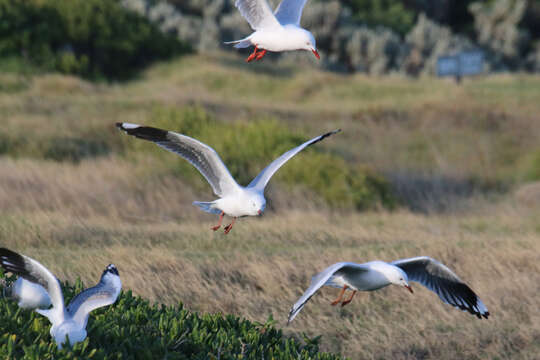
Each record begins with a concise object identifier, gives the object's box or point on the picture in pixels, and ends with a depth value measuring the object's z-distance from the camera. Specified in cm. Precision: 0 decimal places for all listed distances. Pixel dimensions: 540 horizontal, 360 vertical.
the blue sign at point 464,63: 6259
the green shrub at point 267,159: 3512
